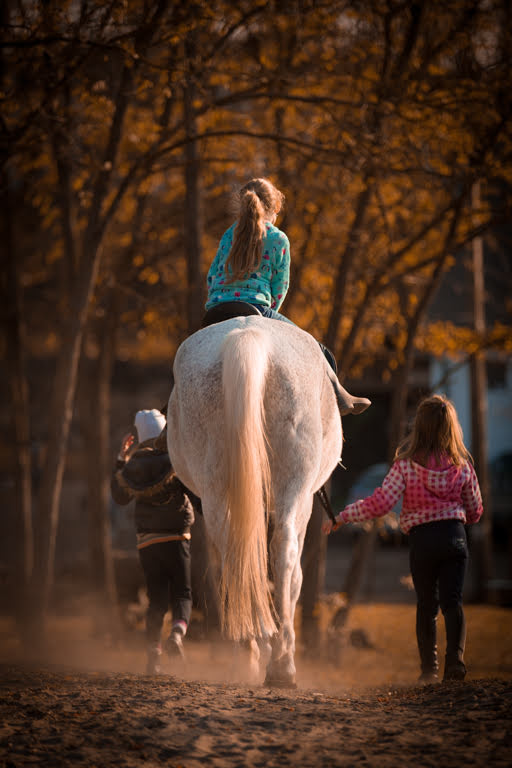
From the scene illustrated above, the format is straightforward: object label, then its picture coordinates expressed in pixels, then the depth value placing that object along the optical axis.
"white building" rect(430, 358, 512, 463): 52.62
